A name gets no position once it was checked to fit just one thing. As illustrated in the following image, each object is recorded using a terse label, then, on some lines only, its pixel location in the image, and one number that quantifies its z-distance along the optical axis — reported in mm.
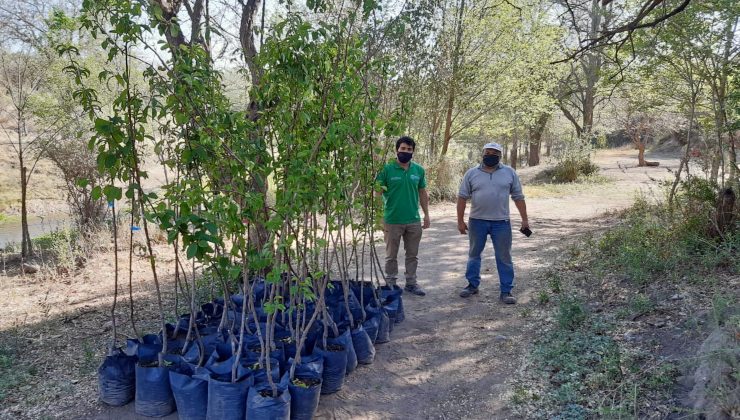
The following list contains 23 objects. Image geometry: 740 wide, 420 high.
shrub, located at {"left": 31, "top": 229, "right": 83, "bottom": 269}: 7488
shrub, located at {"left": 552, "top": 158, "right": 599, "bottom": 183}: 16656
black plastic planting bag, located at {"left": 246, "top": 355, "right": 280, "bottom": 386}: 2910
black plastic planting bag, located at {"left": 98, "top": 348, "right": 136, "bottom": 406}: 3023
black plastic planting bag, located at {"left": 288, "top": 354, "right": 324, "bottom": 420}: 2816
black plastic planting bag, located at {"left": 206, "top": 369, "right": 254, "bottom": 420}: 2742
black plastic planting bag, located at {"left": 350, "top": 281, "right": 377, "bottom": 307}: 4373
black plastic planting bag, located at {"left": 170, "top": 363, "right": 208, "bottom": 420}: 2857
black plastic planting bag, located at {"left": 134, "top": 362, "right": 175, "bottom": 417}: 2945
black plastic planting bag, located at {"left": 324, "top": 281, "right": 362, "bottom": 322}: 3980
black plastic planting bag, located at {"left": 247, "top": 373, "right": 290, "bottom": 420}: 2656
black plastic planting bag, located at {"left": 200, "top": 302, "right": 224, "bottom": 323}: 4102
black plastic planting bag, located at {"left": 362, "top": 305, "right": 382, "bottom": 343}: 3822
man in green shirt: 4863
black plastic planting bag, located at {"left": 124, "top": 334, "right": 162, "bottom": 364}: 3225
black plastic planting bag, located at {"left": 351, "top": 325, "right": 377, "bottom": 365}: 3609
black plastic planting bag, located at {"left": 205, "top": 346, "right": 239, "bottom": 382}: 2943
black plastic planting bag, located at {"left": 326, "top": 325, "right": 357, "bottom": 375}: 3404
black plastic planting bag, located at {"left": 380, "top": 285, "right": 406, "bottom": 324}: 4336
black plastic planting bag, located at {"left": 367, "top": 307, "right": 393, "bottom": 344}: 4004
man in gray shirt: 4773
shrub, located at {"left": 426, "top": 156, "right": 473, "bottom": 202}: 12930
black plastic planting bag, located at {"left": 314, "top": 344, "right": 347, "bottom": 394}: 3193
